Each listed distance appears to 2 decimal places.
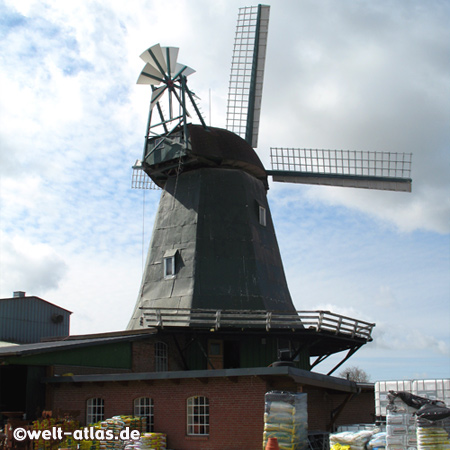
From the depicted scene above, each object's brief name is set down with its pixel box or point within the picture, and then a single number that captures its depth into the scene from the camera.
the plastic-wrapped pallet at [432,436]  11.16
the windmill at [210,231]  19.08
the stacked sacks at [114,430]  14.06
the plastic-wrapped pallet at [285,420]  12.44
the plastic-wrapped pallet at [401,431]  11.65
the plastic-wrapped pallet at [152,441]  13.62
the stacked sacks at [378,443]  12.15
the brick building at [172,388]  13.57
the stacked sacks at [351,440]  12.22
